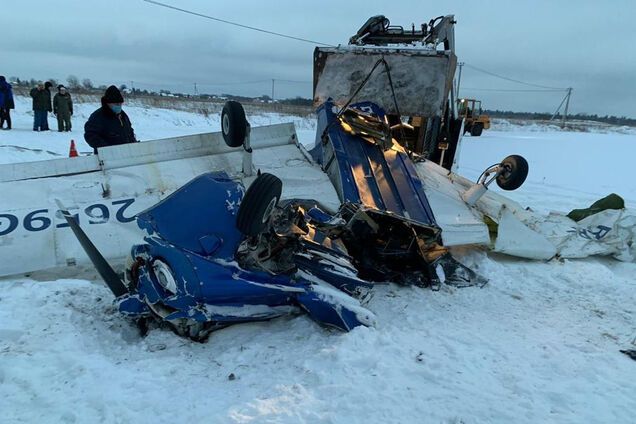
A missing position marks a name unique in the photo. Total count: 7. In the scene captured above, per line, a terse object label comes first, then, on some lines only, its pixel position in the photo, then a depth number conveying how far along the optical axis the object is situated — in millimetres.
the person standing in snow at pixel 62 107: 14445
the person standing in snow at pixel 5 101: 12955
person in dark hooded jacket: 5277
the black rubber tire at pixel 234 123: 3227
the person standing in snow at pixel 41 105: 13895
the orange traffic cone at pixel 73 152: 7770
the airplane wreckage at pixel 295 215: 3006
